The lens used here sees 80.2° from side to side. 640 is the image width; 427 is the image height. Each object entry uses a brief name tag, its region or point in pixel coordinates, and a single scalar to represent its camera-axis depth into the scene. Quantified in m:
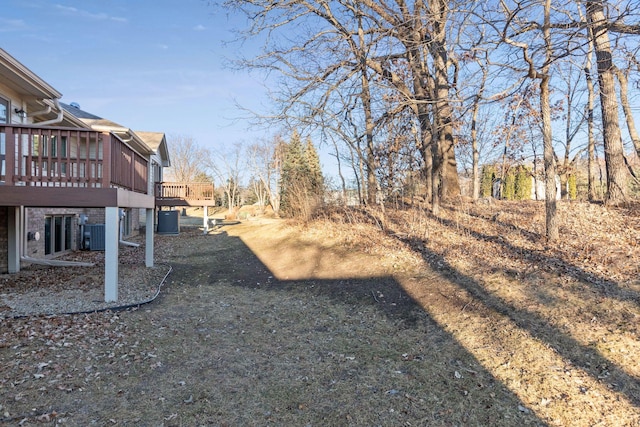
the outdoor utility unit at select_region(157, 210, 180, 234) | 18.88
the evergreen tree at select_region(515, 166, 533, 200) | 21.69
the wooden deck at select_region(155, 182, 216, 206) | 18.69
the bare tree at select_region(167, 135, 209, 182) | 45.41
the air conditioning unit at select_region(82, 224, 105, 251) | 12.42
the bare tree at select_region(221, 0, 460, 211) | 10.45
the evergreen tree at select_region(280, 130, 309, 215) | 29.16
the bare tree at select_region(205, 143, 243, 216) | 42.19
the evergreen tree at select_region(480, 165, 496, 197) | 23.56
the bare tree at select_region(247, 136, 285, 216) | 37.98
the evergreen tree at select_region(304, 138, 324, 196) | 31.60
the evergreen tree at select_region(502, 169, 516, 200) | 22.16
